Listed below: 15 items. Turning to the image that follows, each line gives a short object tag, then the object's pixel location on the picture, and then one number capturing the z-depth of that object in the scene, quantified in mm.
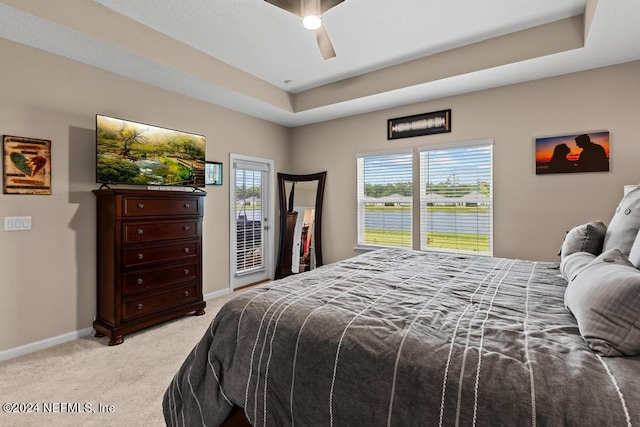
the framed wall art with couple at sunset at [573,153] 3148
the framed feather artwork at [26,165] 2607
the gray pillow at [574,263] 1565
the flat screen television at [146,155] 3037
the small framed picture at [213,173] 4184
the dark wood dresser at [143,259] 2918
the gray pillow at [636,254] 1279
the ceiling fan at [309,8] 1952
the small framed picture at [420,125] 4020
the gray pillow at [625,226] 1591
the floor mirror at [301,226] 5109
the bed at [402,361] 854
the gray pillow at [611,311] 915
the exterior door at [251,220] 4625
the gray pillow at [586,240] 1961
